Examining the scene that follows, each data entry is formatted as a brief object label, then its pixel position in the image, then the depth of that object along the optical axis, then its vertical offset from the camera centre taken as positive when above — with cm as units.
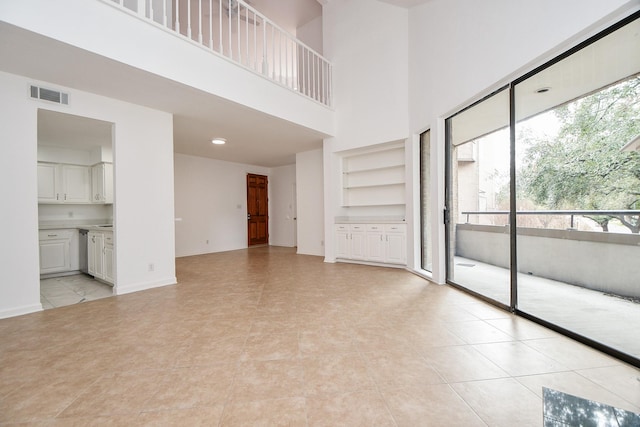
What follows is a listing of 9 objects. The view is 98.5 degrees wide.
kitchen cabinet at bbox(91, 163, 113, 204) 506 +57
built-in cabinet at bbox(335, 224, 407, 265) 501 -63
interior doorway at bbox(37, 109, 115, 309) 405 +11
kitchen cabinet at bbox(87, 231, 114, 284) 404 -65
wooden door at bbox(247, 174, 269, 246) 850 +4
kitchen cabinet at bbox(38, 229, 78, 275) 464 -64
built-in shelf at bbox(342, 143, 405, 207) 544 +69
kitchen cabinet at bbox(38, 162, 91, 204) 481 +56
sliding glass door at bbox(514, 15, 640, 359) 201 +13
